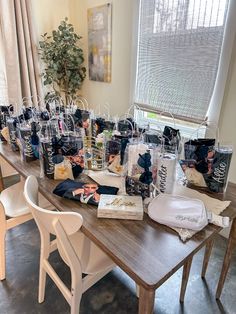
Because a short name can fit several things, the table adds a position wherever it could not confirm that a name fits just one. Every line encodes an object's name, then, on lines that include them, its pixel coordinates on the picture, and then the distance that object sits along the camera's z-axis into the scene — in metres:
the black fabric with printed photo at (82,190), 0.94
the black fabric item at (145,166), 0.94
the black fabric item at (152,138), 1.23
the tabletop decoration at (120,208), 0.84
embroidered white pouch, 0.79
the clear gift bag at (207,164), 1.00
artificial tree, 2.53
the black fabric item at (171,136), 1.20
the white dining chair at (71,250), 0.78
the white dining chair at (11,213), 1.32
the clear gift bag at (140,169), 0.95
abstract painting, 2.39
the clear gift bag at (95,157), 1.26
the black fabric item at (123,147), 1.14
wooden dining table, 0.63
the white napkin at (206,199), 0.93
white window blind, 1.62
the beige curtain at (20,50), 2.30
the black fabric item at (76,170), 1.15
